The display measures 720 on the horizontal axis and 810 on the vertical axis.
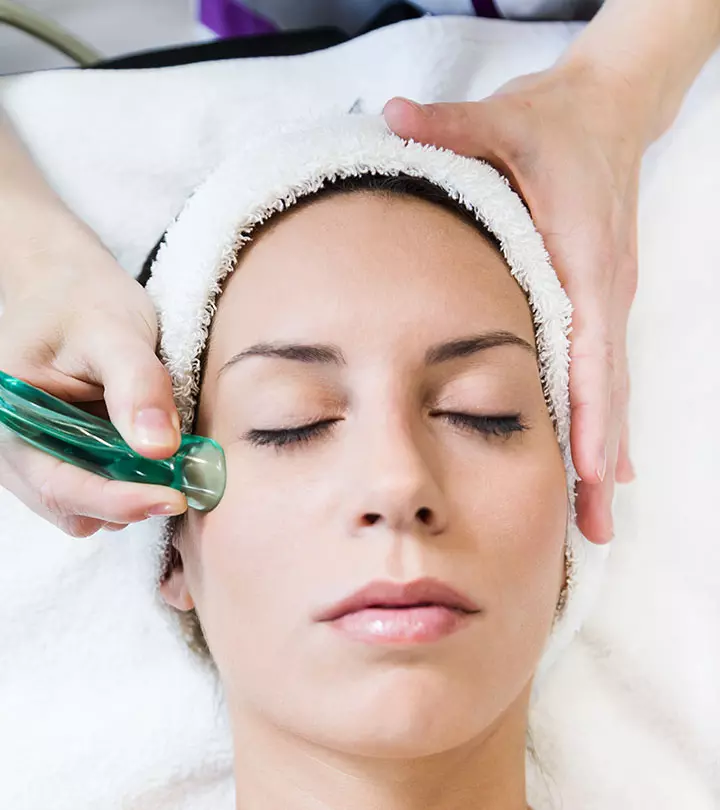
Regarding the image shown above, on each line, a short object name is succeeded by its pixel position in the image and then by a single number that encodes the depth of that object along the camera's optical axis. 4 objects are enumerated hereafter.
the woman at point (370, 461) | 0.51
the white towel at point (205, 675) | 0.63
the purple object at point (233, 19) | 0.78
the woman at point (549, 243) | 0.53
